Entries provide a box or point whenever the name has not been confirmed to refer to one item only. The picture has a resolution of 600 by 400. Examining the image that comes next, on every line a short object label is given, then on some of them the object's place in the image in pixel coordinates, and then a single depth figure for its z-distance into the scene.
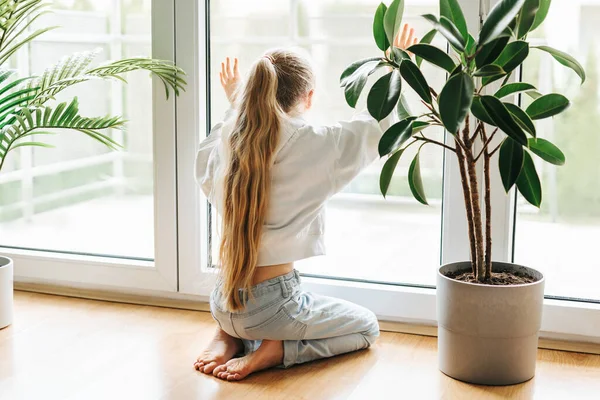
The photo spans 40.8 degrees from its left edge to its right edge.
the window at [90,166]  2.59
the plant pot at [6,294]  2.37
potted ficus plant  1.65
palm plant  2.22
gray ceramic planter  1.90
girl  2.05
